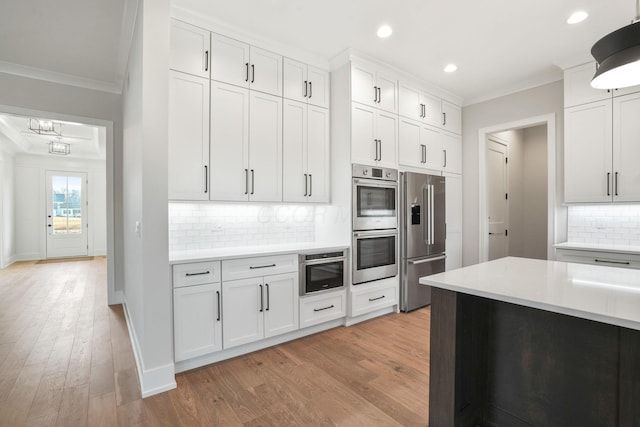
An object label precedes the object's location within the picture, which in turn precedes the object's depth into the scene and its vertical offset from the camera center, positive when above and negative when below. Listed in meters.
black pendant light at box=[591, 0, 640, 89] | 1.45 +0.75
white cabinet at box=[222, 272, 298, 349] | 2.61 -0.87
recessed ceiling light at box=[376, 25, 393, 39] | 2.96 +1.76
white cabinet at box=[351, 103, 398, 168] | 3.44 +0.88
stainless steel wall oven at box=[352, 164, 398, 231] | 3.43 +0.15
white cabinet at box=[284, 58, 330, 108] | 3.32 +1.44
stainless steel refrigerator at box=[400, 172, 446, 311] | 3.86 -0.31
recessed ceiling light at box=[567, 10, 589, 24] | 2.74 +1.75
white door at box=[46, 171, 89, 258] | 8.05 -0.06
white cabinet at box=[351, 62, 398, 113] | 3.45 +1.46
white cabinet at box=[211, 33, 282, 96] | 2.84 +1.43
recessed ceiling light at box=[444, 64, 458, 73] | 3.76 +1.77
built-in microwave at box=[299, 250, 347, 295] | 3.05 -0.62
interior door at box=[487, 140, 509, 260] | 4.78 +0.17
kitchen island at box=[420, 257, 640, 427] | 1.30 -0.69
